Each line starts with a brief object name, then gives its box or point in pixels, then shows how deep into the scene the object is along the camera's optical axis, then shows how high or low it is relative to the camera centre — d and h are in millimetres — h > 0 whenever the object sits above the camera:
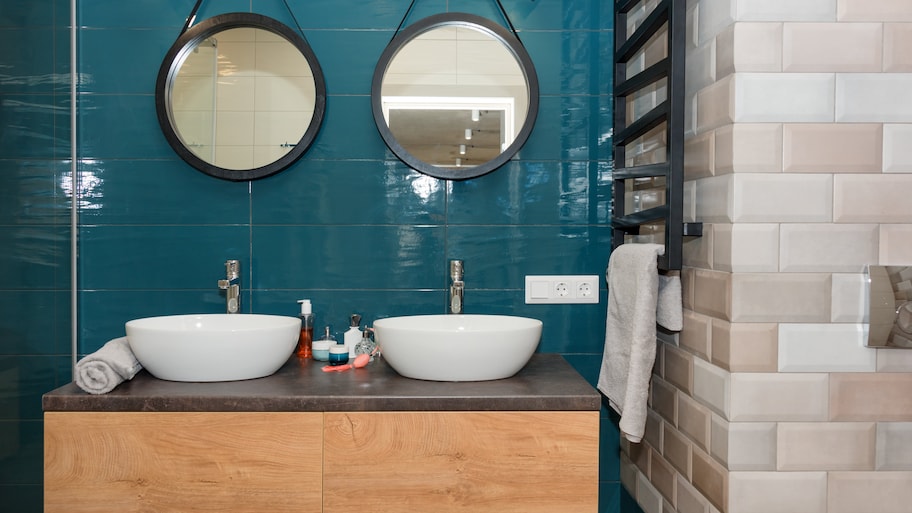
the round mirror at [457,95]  2033 +482
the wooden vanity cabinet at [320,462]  1469 -527
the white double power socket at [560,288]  2062 -154
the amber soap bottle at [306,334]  1915 -290
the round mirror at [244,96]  2016 +473
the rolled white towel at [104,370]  1497 -321
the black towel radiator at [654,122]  1495 +328
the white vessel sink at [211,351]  1533 -280
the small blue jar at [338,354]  1787 -327
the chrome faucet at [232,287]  1938 -146
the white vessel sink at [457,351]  1549 -278
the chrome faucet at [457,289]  1974 -152
